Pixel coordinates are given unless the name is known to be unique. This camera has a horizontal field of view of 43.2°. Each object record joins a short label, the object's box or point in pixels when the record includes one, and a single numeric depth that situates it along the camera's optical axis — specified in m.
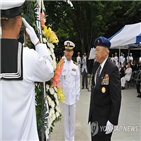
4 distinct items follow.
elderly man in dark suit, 2.35
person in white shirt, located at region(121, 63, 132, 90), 9.31
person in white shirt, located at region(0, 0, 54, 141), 1.17
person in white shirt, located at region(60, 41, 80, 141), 3.63
